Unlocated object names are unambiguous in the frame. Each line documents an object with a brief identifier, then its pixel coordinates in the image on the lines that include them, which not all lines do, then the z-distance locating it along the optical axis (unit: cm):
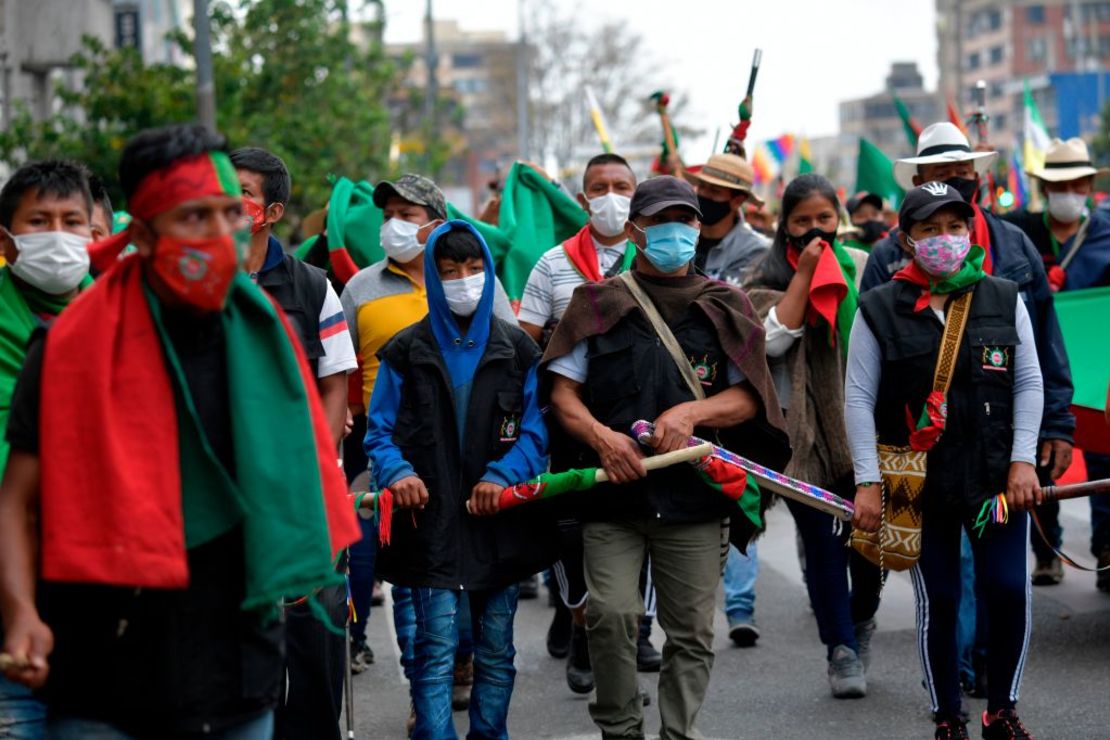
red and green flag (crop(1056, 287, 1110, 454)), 816
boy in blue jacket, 594
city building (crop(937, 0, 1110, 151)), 11681
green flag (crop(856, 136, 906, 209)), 1341
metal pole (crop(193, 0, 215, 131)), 1611
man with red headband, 360
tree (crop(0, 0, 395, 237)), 1852
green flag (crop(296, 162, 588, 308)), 852
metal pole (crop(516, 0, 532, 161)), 4850
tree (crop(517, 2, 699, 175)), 5969
